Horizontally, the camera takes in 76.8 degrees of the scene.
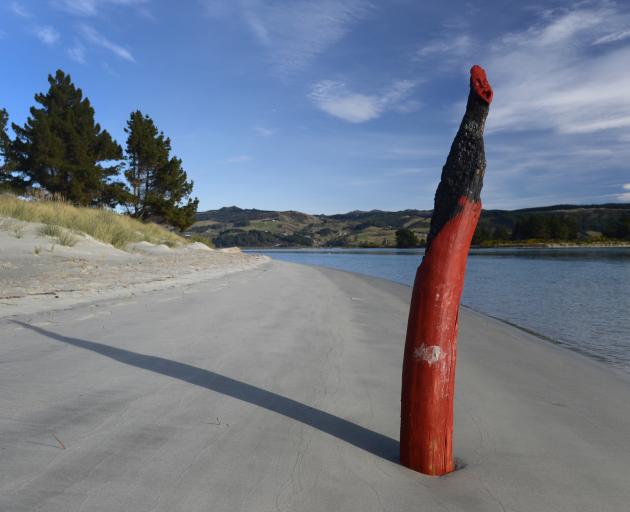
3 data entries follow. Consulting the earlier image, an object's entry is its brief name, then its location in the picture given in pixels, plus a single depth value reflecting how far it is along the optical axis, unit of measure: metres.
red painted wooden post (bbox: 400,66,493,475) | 1.75
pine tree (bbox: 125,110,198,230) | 30.73
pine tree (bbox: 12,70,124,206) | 23.53
